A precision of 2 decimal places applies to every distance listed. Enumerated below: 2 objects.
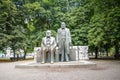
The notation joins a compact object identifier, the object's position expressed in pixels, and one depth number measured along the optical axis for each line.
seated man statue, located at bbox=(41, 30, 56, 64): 6.78
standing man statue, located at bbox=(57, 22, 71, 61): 7.24
